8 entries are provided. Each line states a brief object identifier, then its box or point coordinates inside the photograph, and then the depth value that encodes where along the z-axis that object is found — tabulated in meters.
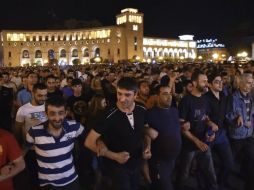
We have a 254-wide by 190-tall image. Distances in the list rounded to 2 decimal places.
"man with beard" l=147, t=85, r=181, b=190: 2.91
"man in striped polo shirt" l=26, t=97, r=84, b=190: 2.50
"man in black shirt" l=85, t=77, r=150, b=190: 2.37
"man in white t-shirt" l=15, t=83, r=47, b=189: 3.34
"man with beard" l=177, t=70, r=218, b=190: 3.35
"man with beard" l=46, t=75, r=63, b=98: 5.14
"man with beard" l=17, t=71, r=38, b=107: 4.81
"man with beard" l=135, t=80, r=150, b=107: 4.49
